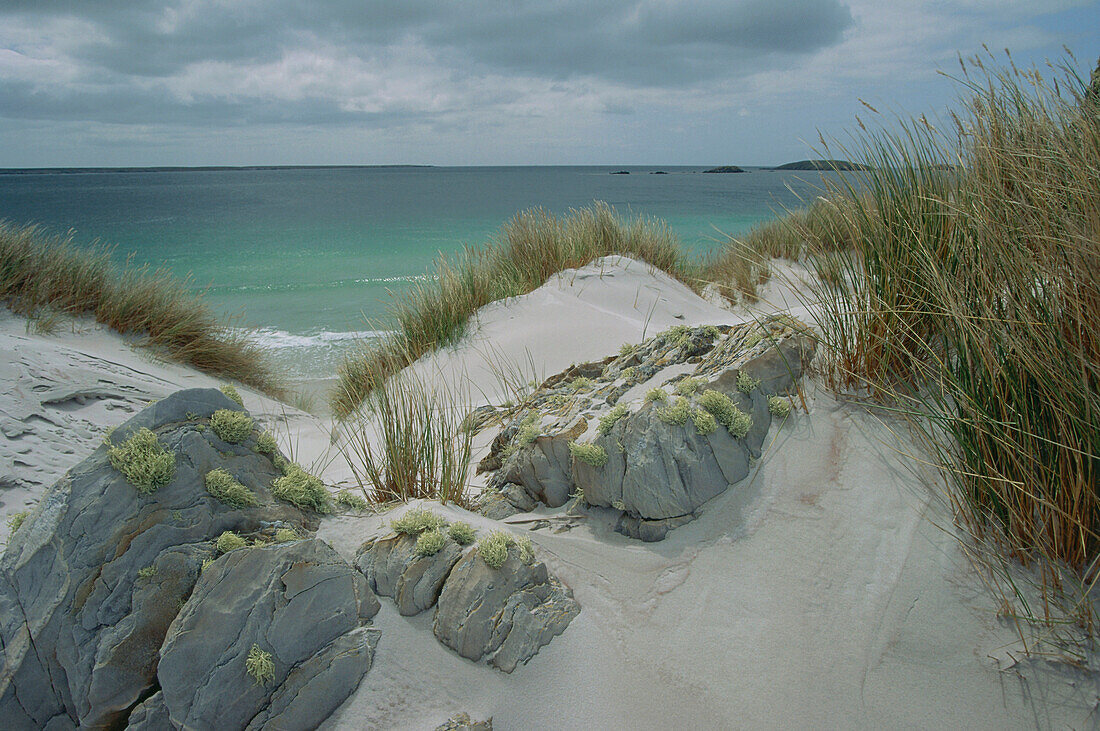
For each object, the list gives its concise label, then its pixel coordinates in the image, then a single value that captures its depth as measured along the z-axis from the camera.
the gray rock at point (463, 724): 2.00
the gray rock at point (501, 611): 2.21
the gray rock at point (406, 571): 2.33
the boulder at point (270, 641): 1.96
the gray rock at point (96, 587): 1.97
